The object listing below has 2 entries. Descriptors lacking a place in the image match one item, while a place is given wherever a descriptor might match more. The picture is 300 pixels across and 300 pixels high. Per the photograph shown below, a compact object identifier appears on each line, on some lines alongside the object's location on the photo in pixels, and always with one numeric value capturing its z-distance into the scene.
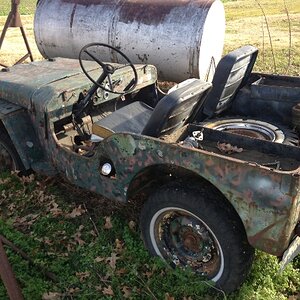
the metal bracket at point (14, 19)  8.43
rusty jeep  2.71
